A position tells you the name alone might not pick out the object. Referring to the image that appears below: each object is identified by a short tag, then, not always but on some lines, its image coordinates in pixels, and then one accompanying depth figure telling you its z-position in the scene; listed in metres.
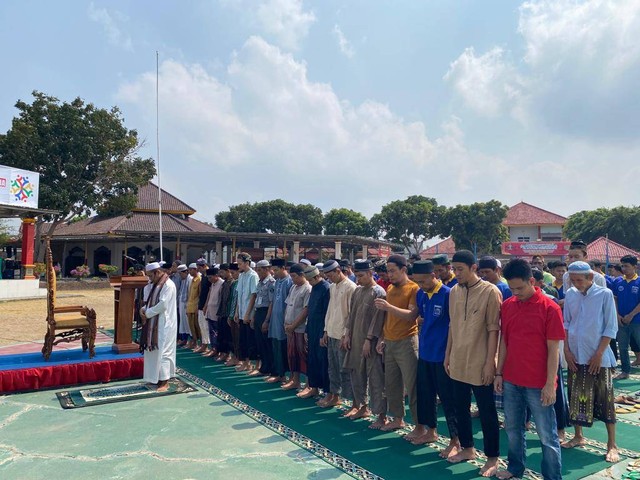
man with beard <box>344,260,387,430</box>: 4.70
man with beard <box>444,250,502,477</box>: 3.57
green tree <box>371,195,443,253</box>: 42.09
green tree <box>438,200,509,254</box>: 38.81
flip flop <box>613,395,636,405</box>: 5.38
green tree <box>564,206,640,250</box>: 38.66
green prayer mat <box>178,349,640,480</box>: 3.70
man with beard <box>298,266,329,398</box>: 5.59
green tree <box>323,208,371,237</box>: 46.34
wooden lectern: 7.09
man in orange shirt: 4.36
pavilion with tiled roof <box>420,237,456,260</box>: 42.38
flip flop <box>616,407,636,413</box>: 5.14
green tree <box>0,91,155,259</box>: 22.73
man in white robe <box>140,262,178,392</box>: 6.22
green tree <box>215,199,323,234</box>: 50.00
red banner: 28.27
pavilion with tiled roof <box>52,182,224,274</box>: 28.91
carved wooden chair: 6.60
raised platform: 6.02
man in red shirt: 3.22
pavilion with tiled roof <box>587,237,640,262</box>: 24.14
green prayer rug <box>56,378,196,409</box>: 5.64
